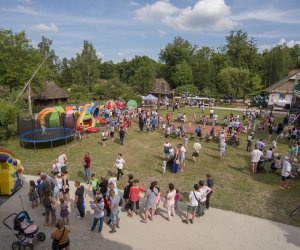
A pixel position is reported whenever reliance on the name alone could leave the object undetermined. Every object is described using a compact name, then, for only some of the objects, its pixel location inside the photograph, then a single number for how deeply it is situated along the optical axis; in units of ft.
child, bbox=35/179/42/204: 31.97
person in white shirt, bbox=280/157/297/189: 40.32
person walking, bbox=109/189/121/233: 27.96
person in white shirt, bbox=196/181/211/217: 30.94
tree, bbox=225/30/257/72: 180.04
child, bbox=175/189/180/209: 32.72
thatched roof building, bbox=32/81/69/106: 131.85
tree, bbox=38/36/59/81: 203.41
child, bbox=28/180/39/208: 32.89
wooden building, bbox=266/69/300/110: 124.06
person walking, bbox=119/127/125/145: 61.98
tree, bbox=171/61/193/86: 177.68
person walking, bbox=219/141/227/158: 53.57
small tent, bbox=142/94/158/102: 114.42
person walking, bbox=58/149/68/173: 41.70
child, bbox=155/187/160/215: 31.16
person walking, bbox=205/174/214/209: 33.10
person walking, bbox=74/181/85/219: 29.55
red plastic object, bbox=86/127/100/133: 73.51
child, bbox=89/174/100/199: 33.60
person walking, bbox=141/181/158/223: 30.30
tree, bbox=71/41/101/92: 192.65
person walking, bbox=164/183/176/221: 30.55
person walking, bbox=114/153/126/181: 41.27
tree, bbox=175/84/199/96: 154.98
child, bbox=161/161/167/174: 44.71
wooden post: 106.14
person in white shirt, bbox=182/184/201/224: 30.17
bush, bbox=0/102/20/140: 64.08
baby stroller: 25.14
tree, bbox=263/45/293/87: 172.24
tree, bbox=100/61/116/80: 318.51
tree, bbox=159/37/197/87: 188.96
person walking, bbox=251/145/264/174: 45.78
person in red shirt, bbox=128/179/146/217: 31.10
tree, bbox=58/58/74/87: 219.20
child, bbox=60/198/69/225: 27.90
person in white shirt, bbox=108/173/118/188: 33.31
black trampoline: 60.54
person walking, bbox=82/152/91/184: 40.34
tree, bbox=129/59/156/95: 158.40
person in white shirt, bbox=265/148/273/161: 50.06
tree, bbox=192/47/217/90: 180.55
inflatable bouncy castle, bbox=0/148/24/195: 36.52
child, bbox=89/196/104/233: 27.34
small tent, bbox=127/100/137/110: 116.37
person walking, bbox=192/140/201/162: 51.29
